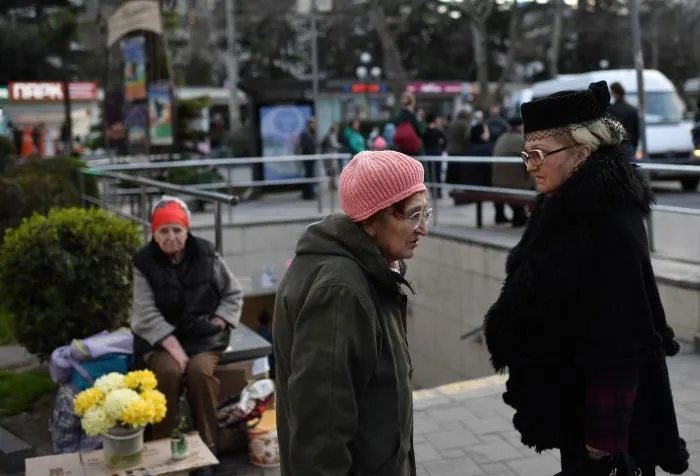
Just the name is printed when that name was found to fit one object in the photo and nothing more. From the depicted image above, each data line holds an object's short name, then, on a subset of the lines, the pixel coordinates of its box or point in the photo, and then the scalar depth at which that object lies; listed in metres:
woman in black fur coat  2.55
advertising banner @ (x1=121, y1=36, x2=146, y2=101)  16.19
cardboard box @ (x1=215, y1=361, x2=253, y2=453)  5.36
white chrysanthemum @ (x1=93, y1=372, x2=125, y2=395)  4.42
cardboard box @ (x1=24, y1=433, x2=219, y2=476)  4.26
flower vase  4.31
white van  17.12
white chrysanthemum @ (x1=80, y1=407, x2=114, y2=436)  4.28
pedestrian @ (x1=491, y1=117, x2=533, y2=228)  10.05
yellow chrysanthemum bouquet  4.27
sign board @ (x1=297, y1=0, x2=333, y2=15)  21.83
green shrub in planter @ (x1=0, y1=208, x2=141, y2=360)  6.06
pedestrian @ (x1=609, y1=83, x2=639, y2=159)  11.65
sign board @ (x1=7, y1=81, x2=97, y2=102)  37.58
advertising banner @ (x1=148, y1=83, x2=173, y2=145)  15.55
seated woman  4.92
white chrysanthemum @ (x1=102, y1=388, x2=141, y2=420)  4.26
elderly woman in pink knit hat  2.21
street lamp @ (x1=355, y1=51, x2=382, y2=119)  36.83
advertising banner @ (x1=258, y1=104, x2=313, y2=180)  17.34
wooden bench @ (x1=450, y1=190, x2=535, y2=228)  9.77
